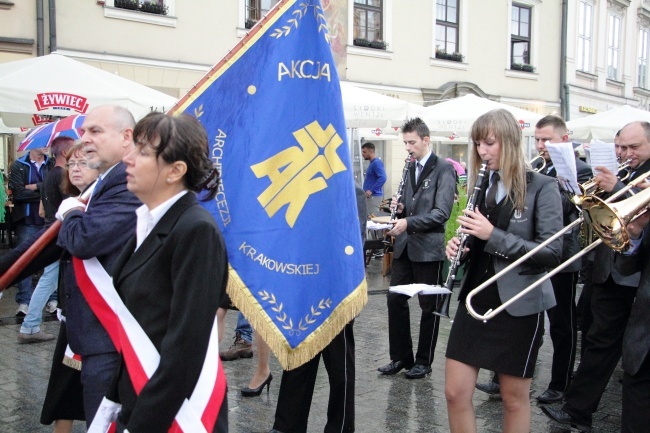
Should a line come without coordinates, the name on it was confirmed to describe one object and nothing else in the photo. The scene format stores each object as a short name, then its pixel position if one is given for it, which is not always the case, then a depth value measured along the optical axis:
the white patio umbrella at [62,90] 7.72
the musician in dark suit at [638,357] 3.24
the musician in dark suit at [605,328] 4.45
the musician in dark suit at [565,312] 5.22
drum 9.80
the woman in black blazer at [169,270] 2.09
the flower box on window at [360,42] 18.12
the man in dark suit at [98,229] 2.93
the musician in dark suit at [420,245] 5.70
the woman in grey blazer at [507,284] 3.48
